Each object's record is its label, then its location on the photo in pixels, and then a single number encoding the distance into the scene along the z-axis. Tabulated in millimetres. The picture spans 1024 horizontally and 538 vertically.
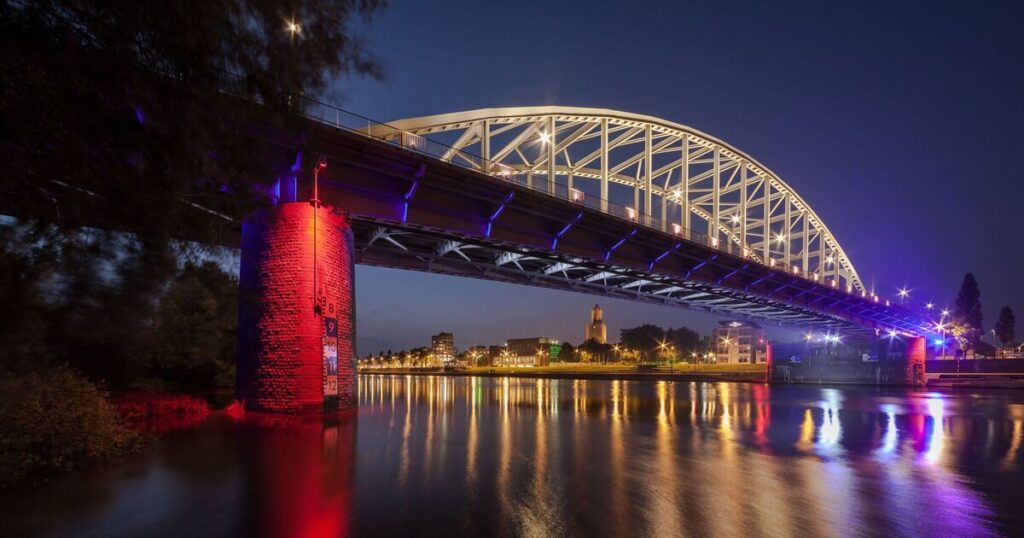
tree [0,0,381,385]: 5840
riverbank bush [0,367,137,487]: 9898
